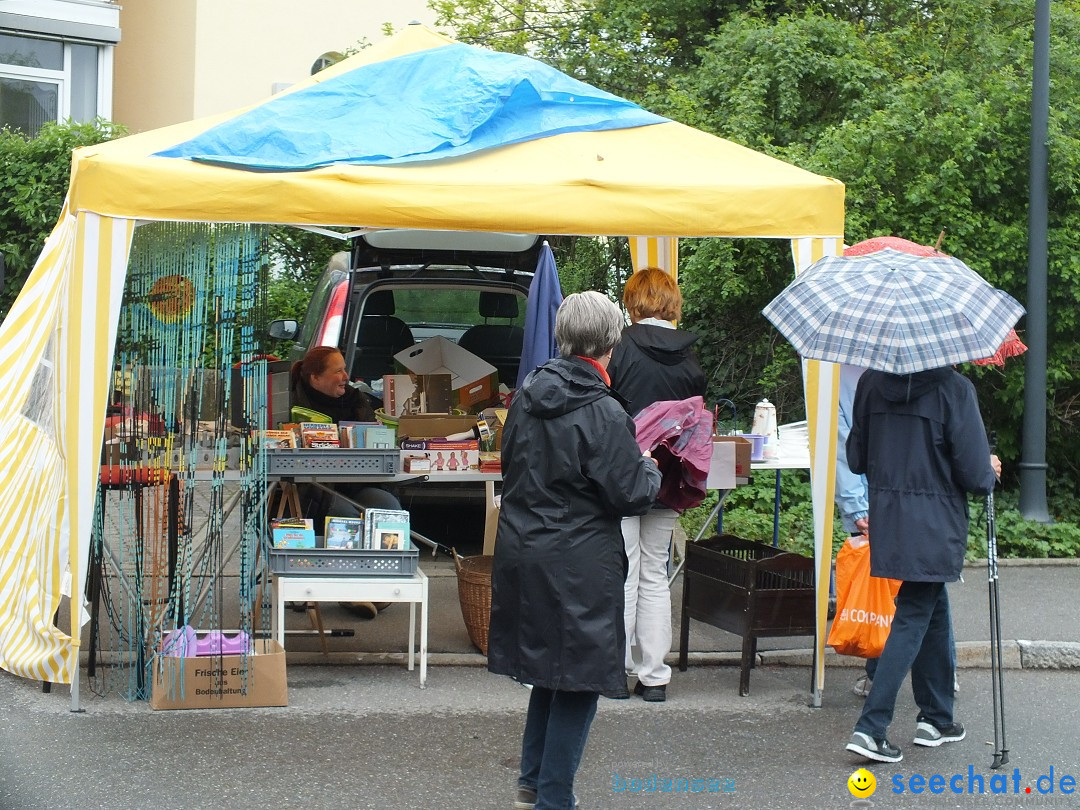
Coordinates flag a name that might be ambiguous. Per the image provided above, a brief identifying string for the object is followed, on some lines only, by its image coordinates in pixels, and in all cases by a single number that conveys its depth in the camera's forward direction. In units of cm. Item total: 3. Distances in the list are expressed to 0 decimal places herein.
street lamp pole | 951
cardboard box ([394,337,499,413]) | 802
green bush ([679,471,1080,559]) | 951
